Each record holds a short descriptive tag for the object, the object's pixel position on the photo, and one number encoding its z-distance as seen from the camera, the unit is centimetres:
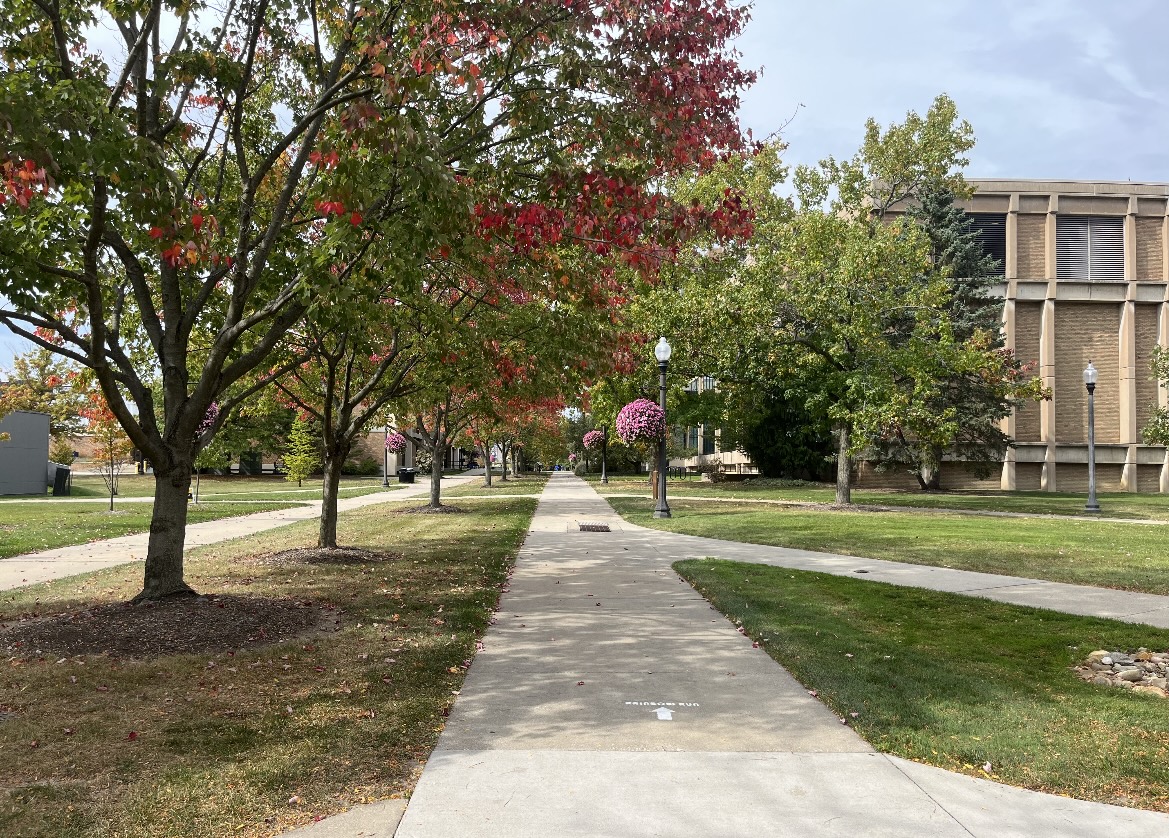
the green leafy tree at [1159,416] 2728
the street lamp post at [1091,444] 2346
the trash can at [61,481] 3203
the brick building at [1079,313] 4116
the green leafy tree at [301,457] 2847
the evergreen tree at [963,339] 3503
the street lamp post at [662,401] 1933
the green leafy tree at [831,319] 2222
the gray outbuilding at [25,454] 3127
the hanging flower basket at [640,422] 2394
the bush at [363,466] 6024
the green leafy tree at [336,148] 563
